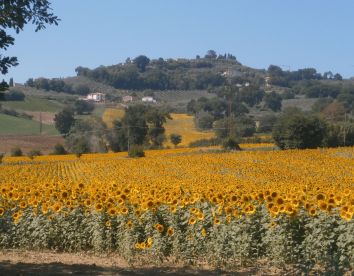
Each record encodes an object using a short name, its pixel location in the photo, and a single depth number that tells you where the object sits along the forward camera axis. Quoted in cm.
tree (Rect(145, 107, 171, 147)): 9400
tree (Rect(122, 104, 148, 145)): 9194
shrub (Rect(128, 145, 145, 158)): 6550
